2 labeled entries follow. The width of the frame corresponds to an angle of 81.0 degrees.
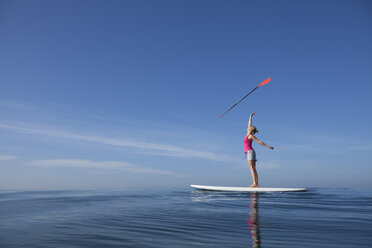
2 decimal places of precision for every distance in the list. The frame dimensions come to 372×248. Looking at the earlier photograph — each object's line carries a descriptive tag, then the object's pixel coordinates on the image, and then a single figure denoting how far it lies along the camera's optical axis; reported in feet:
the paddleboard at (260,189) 35.26
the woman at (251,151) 37.35
